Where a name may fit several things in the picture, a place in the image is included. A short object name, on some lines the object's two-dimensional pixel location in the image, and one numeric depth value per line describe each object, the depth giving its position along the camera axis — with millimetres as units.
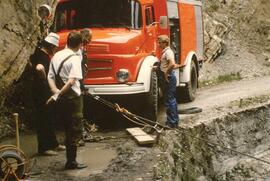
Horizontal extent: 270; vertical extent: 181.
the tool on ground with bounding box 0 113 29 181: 7352
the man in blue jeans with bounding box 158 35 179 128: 10375
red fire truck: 10883
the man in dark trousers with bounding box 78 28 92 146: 9539
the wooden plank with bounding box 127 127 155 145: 9539
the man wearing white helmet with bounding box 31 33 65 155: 9078
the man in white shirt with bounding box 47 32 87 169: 7836
